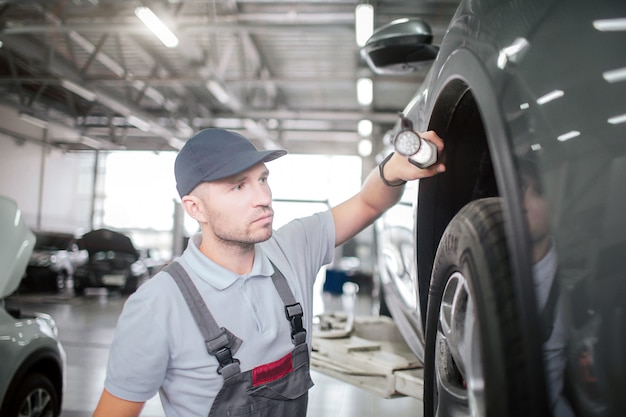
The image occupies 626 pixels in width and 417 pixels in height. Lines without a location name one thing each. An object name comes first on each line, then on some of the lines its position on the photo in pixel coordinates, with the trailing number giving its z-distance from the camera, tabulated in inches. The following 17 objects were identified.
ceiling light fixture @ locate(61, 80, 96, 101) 446.6
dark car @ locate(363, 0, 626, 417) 31.4
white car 102.0
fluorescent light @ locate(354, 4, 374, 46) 267.9
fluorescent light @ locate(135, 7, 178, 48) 281.0
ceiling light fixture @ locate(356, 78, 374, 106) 426.6
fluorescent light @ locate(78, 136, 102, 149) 653.7
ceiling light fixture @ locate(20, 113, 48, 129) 550.6
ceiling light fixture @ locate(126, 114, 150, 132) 531.8
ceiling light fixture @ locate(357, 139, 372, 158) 631.2
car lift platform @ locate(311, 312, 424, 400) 91.9
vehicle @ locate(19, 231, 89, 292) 470.6
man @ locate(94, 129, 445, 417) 60.7
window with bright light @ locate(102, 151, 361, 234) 784.3
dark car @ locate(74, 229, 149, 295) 466.9
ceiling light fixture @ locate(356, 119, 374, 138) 558.4
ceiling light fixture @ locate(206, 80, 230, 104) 413.2
